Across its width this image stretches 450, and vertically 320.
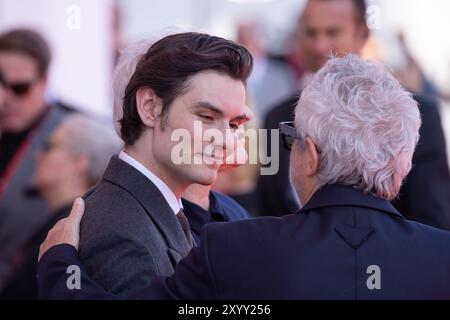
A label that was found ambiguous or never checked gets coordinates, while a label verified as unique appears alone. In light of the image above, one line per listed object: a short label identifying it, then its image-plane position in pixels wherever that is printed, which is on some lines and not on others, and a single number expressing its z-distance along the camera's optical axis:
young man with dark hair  5.73
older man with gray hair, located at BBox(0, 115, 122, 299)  9.15
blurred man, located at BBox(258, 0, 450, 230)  8.22
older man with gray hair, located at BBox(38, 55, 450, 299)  5.19
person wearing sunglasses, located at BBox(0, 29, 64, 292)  10.41
